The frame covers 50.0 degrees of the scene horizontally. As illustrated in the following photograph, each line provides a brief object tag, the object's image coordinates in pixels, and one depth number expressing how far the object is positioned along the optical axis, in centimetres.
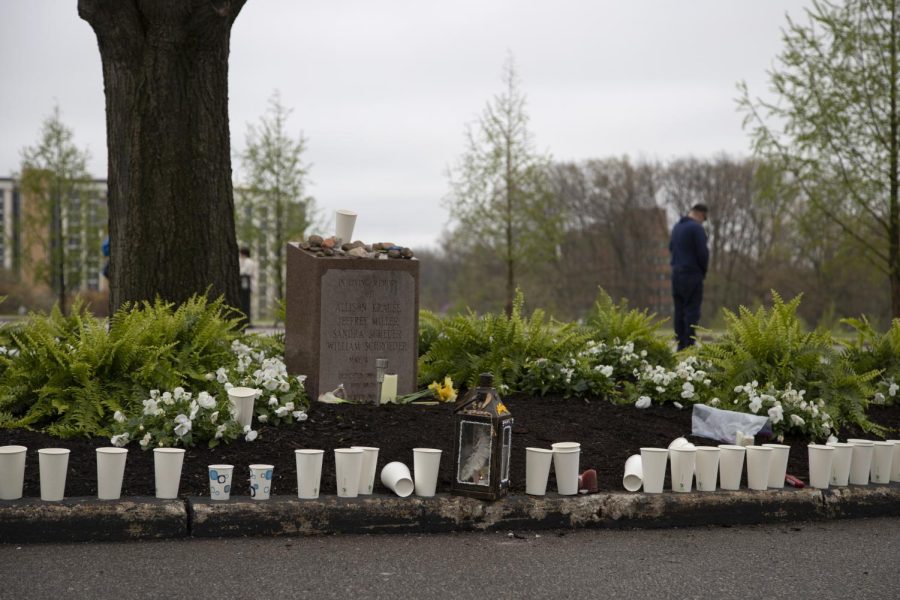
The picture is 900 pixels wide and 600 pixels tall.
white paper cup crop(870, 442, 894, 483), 577
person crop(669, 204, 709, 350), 1366
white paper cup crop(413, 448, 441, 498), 496
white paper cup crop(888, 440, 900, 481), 586
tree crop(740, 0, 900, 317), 1706
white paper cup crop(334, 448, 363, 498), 490
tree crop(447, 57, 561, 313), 2750
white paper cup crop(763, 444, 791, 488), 543
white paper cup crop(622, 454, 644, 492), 529
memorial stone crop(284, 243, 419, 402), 731
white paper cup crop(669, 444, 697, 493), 525
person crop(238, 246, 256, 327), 2164
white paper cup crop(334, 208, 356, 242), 805
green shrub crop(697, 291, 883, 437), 664
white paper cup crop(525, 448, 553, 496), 504
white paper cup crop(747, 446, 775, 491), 539
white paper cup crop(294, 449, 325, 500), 485
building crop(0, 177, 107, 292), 3331
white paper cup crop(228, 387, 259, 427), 568
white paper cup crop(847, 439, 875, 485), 568
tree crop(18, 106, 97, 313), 3328
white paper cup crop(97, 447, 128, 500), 465
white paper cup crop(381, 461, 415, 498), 498
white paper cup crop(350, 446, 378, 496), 501
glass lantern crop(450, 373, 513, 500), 495
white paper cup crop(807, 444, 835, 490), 549
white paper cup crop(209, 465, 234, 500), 474
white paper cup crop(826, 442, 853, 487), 559
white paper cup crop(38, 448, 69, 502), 460
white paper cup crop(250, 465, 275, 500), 482
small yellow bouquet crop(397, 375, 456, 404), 736
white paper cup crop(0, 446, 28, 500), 460
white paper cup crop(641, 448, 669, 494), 524
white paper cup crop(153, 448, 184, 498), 475
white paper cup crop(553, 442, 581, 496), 510
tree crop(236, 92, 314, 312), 2998
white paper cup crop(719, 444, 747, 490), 536
